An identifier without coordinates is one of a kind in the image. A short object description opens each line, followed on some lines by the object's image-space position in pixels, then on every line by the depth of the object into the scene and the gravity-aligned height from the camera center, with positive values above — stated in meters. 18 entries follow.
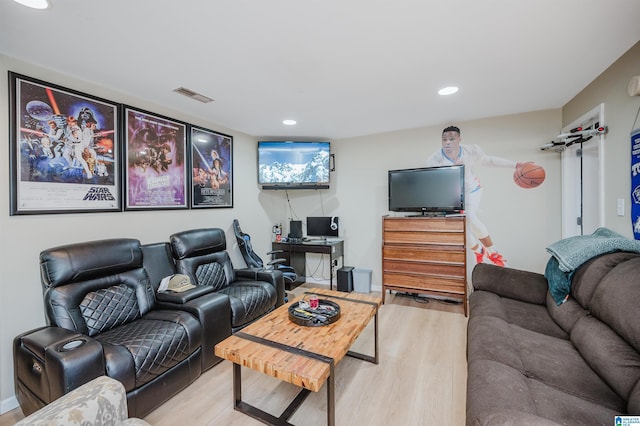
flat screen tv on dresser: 3.30 +0.25
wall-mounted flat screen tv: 4.09 +0.73
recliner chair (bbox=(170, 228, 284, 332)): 2.56 -0.72
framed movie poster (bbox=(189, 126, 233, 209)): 3.21 +0.55
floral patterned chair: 0.93 -0.73
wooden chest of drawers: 3.18 -0.58
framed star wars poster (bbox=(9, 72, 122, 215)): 1.91 +0.50
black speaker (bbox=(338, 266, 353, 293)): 3.94 -1.03
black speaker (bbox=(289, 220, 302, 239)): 4.35 -0.30
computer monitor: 4.30 -0.26
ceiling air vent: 2.50 +1.15
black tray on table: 1.88 -0.77
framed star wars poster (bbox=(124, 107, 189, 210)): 2.58 +0.53
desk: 3.92 -0.61
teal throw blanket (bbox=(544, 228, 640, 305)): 1.68 -0.31
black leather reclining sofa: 1.49 -0.80
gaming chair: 3.43 -0.63
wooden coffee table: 1.39 -0.82
